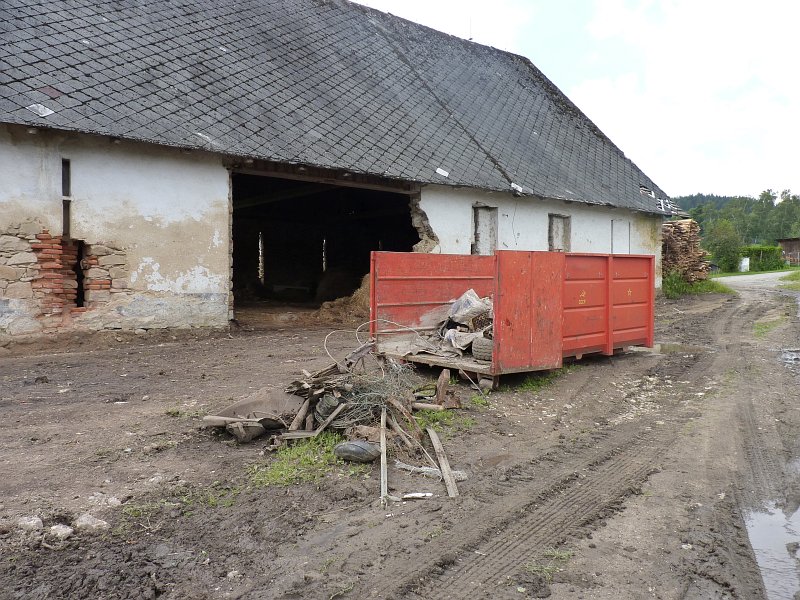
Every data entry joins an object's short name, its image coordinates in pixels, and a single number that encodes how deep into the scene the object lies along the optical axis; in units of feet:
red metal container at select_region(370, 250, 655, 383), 24.12
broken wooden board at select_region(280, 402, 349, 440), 16.79
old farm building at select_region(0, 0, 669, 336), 32.35
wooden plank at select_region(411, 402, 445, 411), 20.47
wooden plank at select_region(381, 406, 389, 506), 13.33
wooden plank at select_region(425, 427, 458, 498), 13.87
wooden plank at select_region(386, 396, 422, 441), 17.66
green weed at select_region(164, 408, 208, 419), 19.84
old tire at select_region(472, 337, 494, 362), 24.57
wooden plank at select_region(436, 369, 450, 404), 21.35
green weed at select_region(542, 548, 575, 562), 10.96
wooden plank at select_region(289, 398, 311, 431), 17.32
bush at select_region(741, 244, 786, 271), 155.22
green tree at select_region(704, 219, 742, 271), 154.30
